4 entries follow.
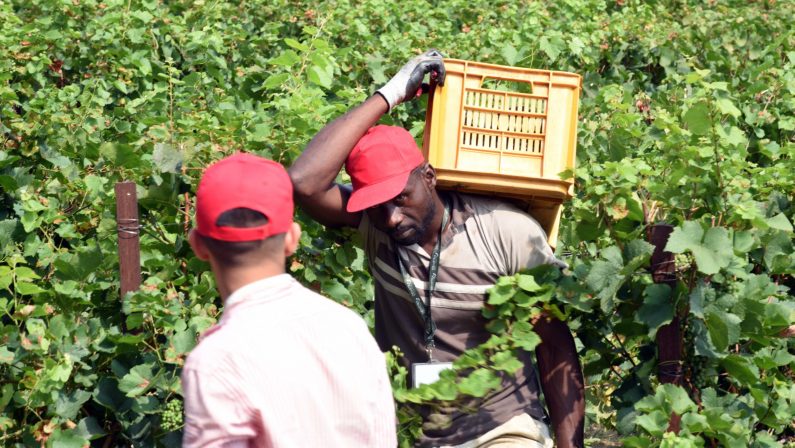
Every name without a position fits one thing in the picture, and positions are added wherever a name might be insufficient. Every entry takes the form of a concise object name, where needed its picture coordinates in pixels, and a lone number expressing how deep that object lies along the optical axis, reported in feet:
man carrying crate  21.97
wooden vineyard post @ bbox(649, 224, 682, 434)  21.29
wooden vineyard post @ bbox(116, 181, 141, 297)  24.07
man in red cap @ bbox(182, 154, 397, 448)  13.28
